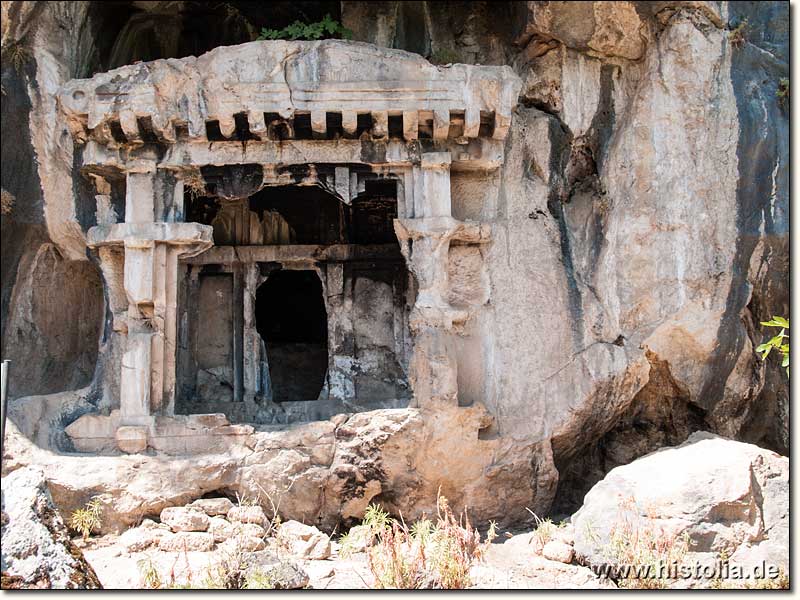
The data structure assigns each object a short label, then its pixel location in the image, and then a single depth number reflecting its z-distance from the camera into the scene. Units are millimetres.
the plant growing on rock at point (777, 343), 6326
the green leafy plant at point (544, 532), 7490
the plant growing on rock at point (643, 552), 6328
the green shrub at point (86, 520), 7375
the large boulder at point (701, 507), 6656
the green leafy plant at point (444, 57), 9500
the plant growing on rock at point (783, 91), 8680
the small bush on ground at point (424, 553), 6312
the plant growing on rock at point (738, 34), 8750
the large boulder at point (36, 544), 5270
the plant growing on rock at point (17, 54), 8609
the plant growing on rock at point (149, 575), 6262
